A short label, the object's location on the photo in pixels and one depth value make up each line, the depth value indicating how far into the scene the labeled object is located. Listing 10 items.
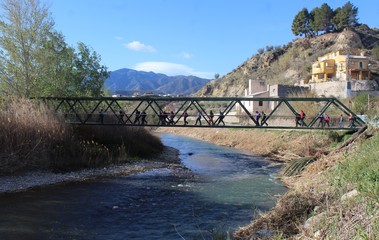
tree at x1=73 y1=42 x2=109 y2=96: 31.30
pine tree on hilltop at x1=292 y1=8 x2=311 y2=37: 123.00
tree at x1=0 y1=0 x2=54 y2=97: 26.72
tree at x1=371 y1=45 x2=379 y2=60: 87.54
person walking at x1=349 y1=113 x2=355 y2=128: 26.89
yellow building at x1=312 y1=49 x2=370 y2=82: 75.56
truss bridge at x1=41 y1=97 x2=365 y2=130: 25.09
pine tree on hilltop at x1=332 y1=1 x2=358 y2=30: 113.19
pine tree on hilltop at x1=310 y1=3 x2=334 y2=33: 116.19
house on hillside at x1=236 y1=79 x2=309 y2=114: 62.15
